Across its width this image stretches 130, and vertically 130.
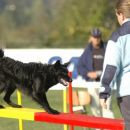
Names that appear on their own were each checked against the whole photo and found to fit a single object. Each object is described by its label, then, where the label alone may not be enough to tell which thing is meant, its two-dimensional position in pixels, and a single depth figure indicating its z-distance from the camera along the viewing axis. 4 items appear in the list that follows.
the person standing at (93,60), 19.69
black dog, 13.53
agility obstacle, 12.44
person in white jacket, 10.24
